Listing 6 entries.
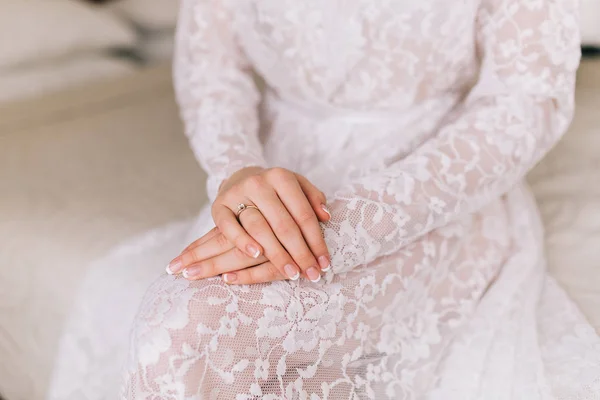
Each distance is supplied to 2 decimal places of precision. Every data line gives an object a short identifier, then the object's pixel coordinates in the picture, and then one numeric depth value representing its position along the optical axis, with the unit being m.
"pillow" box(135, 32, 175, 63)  2.39
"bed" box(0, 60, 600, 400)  1.06
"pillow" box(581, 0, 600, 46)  1.54
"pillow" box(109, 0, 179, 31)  2.29
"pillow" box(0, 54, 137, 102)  1.82
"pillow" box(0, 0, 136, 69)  1.82
